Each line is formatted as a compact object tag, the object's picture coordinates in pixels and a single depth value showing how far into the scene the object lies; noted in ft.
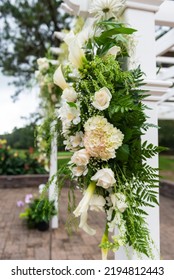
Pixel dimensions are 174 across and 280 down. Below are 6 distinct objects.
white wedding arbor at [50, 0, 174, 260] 3.88
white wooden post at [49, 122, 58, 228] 14.69
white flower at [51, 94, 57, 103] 12.40
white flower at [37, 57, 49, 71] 11.59
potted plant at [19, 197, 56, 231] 14.51
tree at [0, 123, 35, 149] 32.73
